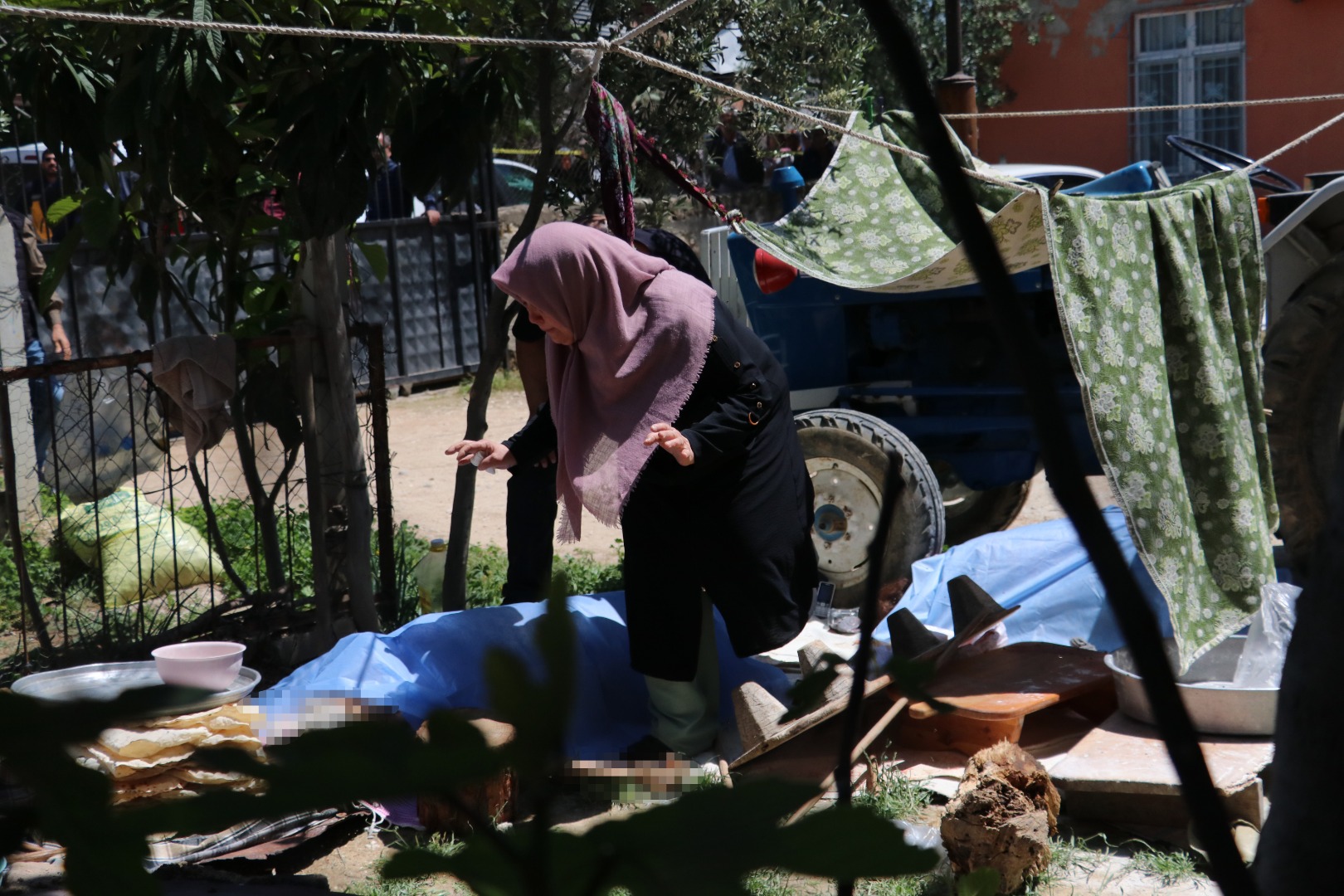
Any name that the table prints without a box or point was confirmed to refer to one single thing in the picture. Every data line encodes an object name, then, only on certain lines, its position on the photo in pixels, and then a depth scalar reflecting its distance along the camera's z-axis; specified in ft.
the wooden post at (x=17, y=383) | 19.81
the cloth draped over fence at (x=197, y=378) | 11.86
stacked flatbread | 4.72
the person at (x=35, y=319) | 20.54
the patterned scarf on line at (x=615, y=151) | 11.85
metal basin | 10.12
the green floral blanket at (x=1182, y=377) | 10.97
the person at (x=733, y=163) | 26.76
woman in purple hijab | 10.71
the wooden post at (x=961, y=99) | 17.39
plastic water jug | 15.08
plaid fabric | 7.18
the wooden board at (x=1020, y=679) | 10.61
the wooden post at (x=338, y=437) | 12.63
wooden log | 8.68
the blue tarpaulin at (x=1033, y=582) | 13.85
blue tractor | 14.71
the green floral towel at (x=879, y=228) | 13.10
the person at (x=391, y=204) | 31.50
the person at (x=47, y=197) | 23.66
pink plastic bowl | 10.42
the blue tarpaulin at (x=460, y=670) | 10.87
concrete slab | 9.48
